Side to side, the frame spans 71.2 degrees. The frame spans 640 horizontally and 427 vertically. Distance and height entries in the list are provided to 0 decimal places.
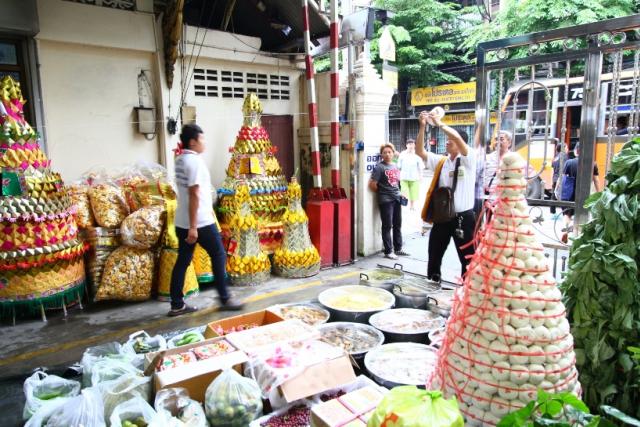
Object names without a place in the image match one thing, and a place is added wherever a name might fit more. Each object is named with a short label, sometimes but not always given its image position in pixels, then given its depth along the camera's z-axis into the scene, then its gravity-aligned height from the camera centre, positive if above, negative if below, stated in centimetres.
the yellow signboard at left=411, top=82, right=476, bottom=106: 1731 +213
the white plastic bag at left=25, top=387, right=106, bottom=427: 208 -120
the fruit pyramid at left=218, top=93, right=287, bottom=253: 585 -33
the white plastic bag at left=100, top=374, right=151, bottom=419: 231 -122
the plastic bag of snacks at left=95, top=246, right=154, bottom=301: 476 -128
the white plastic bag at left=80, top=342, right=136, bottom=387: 266 -126
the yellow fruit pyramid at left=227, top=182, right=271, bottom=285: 538 -114
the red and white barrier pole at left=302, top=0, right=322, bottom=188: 618 +50
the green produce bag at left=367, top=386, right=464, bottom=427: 126 -76
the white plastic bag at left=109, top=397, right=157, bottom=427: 213 -123
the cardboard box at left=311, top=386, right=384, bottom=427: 178 -107
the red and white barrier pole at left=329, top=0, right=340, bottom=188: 609 +68
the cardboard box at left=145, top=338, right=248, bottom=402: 233 -116
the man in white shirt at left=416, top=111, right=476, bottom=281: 430 -42
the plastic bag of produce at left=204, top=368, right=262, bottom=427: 220 -122
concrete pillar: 645 +22
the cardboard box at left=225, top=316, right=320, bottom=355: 270 -115
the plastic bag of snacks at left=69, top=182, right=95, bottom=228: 491 -54
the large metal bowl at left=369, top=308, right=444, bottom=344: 295 -121
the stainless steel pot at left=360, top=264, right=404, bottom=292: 383 -117
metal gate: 313 +54
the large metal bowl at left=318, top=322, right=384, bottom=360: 281 -124
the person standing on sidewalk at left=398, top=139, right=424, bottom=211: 884 -48
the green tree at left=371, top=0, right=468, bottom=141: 1623 +407
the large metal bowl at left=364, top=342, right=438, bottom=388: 241 -124
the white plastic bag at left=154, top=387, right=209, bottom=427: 217 -125
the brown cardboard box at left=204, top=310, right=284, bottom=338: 317 -123
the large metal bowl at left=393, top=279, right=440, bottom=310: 351 -117
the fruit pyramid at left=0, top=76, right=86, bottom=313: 420 -62
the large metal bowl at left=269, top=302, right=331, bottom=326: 335 -124
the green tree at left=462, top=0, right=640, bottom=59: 1156 +352
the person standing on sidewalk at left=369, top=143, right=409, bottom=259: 655 -61
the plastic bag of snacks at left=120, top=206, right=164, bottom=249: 472 -78
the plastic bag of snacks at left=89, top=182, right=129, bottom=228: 488 -55
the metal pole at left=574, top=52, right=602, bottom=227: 325 +10
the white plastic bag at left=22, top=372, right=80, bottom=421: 237 -130
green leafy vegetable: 189 -65
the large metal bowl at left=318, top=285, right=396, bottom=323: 332 -120
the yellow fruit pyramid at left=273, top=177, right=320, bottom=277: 570 -120
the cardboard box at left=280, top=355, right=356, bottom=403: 228 -119
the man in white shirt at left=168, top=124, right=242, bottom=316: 423 -61
